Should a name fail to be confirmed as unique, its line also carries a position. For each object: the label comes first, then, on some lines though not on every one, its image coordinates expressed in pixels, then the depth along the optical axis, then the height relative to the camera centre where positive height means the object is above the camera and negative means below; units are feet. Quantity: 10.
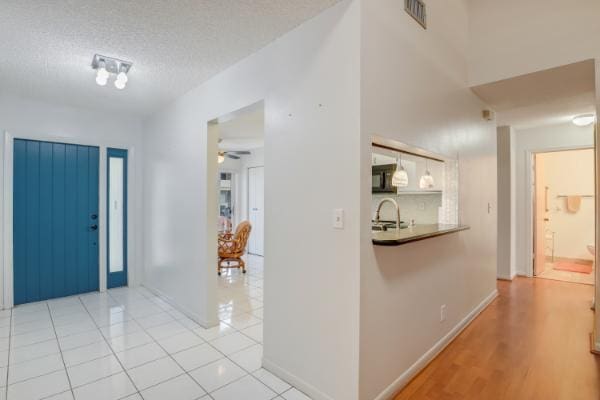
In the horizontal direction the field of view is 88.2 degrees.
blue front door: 12.35 -0.82
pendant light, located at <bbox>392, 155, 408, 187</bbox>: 8.58 +0.62
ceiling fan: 23.76 +3.70
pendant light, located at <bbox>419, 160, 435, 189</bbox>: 9.52 +0.55
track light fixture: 8.59 +3.85
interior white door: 23.80 -0.55
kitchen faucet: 7.68 -0.59
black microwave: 8.77 +0.66
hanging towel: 19.98 -0.22
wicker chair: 17.34 -2.51
